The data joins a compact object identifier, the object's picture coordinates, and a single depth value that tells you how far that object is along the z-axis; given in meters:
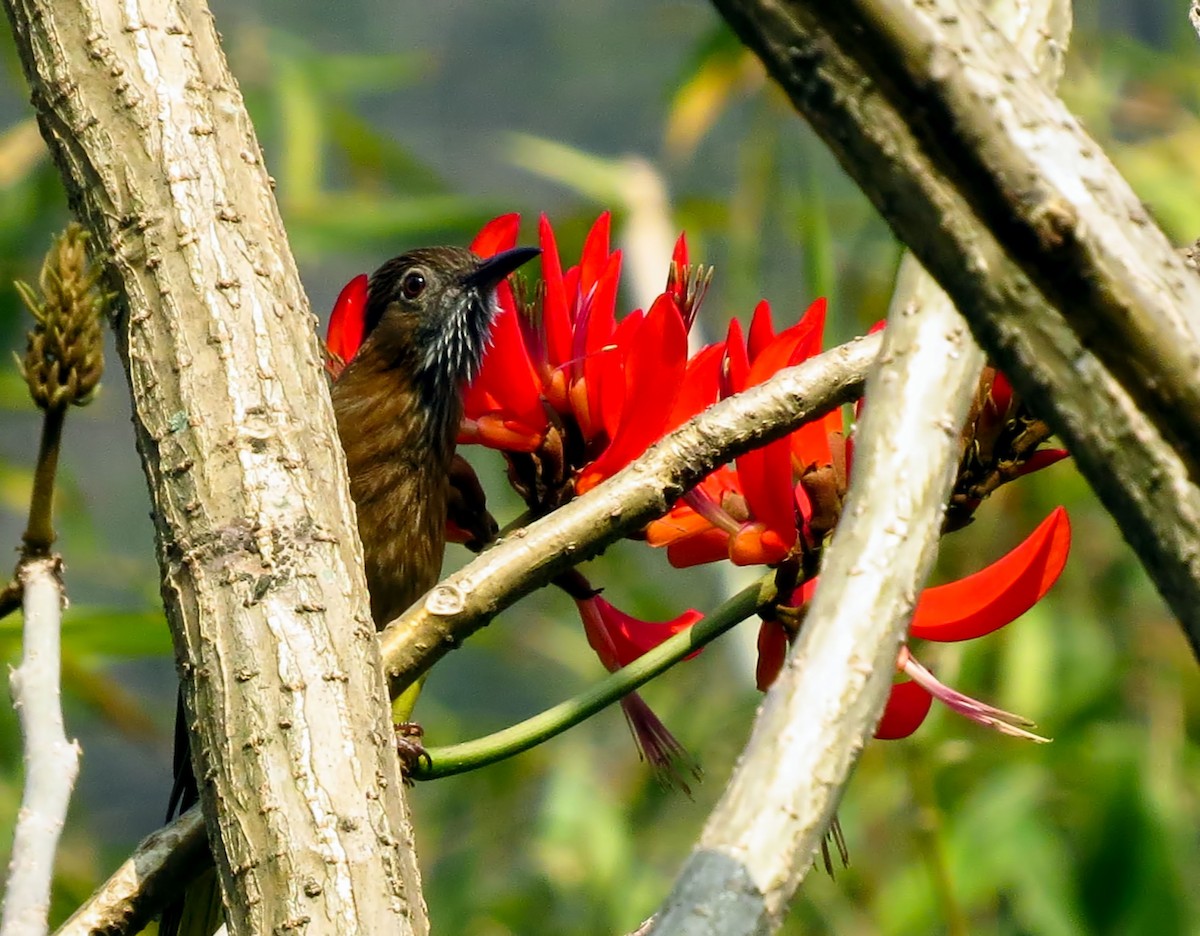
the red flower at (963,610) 5.66
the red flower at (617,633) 5.74
